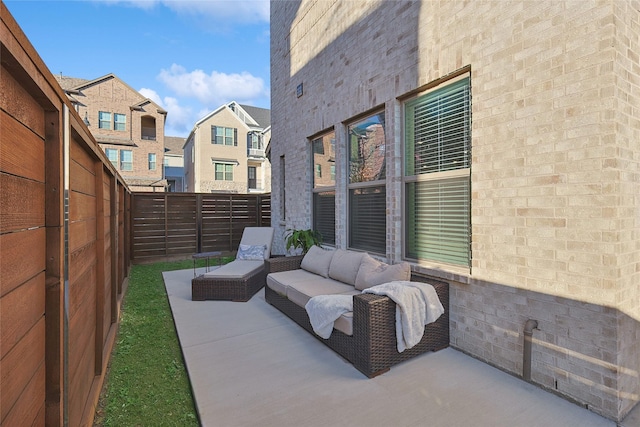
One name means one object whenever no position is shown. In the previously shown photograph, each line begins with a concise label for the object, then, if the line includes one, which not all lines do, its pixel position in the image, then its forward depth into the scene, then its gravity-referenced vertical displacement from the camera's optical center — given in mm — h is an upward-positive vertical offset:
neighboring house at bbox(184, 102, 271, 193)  21375 +4146
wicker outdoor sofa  2889 -1251
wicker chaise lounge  5285 -1213
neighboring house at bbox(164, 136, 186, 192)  27156 +3919
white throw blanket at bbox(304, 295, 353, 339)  3262 -1053
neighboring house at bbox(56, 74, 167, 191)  18688 +5508
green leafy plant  5957 -541
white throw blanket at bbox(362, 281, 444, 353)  3025 -960
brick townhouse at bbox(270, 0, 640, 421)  2402 +390
